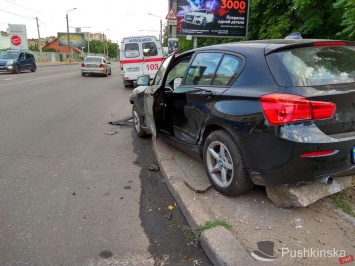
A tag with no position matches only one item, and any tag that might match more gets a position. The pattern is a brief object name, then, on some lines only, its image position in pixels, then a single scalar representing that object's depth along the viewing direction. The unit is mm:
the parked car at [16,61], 23875
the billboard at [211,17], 15289
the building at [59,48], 110756
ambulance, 15766
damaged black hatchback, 2629
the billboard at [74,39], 80125
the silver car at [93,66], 23578
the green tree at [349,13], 4945
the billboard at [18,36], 48344
